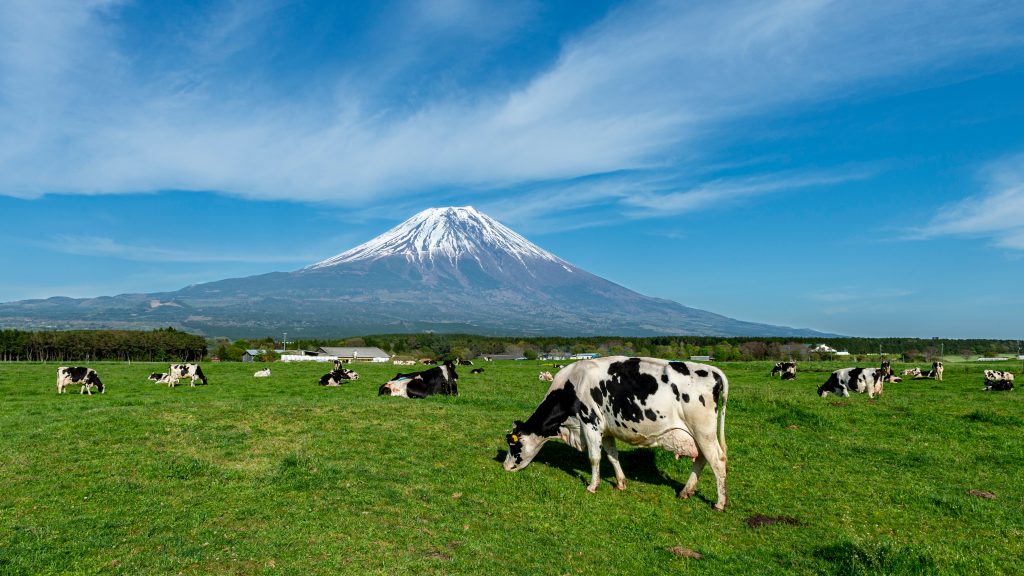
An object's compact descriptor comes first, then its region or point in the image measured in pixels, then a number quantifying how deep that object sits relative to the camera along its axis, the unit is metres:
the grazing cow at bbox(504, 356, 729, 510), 10.06
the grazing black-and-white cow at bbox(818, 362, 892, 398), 25.64
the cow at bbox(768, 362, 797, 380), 38.12
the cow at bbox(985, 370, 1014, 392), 27.28
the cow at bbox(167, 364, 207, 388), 30.10
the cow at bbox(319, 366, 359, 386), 29.27
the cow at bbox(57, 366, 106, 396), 25.23
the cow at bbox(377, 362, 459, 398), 23.83
